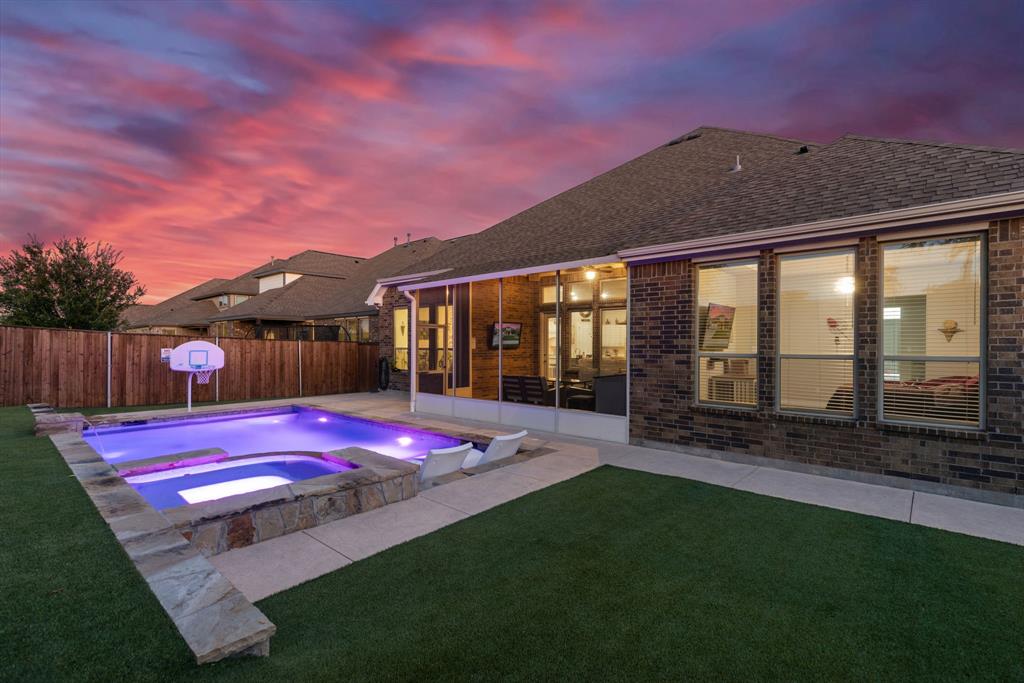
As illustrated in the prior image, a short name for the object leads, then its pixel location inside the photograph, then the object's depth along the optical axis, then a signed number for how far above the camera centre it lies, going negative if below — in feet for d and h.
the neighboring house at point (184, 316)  96.86 +5.53
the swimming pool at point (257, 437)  29.78 -7.24
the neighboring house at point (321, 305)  67.10 +5.76
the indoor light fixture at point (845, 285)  19.70 +2.62
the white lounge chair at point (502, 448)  21.70 -5.24
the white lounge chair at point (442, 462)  18.98 -5.21
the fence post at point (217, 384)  45.70 -4.54
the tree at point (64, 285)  50.03 +6.12
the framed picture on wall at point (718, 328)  23.02 +0.80
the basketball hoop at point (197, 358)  37.91 -1.61
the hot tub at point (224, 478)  21.39 -7.17
